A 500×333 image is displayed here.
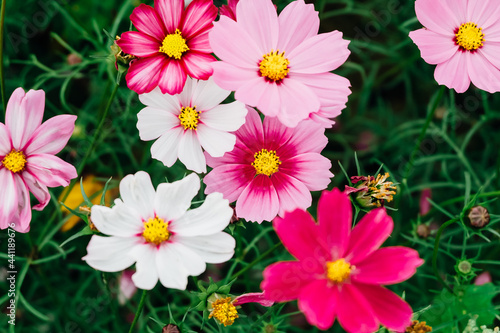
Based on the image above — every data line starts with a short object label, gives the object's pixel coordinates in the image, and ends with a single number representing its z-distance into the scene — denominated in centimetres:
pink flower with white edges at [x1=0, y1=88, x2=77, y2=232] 49
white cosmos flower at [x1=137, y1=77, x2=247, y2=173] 48
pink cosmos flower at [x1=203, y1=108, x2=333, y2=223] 49
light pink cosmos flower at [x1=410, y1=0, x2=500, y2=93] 51
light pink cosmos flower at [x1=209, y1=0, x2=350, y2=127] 48
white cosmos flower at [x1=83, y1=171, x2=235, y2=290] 45
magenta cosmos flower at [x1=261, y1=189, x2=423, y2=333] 44
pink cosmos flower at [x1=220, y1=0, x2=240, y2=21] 50
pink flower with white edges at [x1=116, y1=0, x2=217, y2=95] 48
